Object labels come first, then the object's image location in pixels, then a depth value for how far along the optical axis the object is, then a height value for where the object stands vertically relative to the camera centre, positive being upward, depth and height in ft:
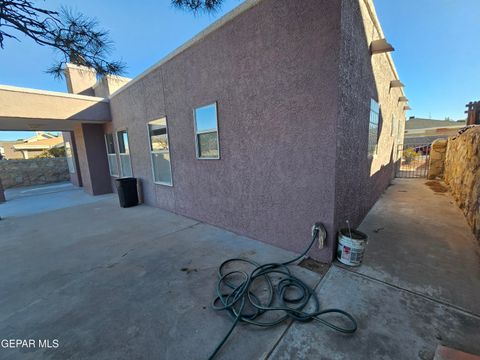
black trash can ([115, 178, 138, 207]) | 18.86 -3.68
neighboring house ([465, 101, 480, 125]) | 25.75 +3.18
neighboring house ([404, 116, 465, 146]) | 55.07 +3.23
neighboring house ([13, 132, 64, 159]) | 72.33 +5.13
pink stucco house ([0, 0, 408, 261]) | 7.84 +1.59
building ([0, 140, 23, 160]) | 80.14 +2.94
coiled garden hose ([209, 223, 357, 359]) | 5.71 -4.92
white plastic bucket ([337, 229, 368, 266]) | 7.86 -4.14
